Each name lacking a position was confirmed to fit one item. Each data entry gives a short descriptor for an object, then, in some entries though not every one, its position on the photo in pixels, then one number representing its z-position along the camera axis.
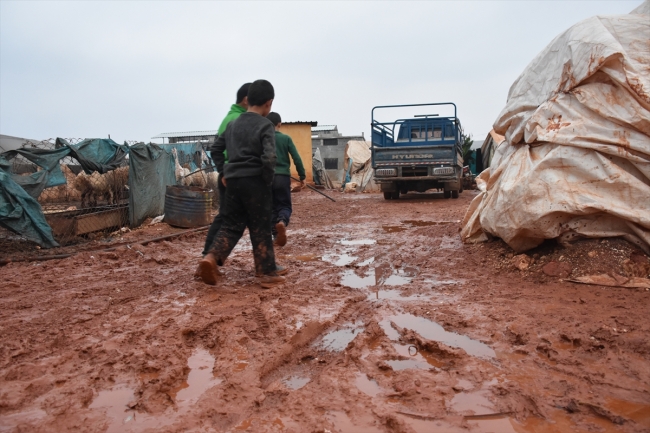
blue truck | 13.05
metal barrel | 8.77
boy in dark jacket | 4.24
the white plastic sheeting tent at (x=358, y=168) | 21.45
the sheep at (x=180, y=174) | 12.01
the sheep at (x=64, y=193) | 10.23
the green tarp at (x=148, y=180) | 8.91
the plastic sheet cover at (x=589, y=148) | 3.86
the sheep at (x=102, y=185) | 9.56
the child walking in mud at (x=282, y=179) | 6.13
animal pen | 6.44
